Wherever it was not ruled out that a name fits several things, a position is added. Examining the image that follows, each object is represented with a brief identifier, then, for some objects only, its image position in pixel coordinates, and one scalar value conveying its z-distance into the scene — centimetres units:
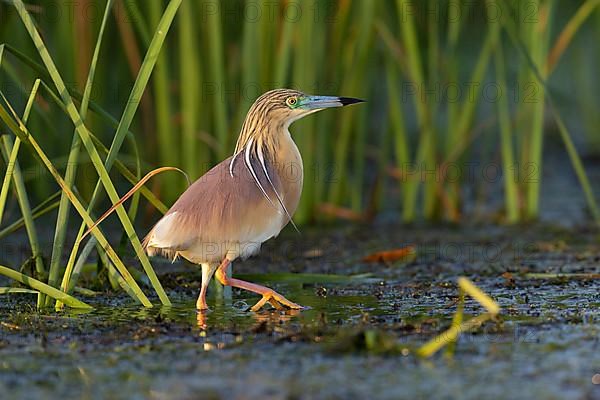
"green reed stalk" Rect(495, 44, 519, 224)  1249
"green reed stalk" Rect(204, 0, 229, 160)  1228
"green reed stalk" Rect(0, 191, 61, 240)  886
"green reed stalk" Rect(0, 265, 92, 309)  835
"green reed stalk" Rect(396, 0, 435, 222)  1270
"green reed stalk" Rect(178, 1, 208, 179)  1260
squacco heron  887
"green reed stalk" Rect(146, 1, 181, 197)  1341
